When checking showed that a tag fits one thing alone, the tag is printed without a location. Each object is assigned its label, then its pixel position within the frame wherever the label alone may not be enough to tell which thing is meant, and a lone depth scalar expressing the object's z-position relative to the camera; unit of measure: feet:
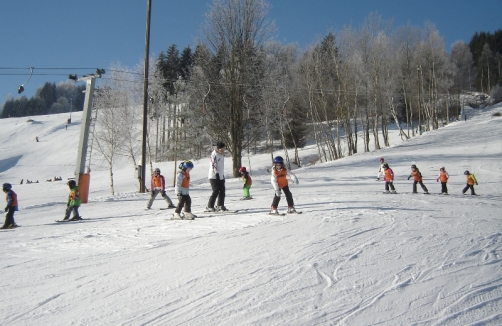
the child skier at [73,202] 38.97
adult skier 36.06
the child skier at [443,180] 56.88
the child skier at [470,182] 56.29
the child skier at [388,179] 54.90
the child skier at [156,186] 45.06
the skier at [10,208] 36.52
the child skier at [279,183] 33.30
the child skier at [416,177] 56.75
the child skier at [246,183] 48.42
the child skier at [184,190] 32.71
